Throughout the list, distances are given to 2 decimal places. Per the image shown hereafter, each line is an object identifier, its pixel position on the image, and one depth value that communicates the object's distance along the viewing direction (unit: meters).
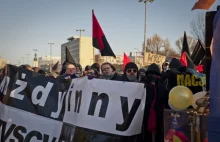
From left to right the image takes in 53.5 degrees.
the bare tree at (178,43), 35.14
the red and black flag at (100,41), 5.30
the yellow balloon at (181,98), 2.09
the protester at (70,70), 4.66
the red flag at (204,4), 2.32
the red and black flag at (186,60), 6.06
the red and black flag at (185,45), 7.74
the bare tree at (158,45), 42.08
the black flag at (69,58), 7.04
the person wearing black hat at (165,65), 7.19
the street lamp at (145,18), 21.38
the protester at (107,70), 4.69
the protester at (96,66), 6.90
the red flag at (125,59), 8.13
